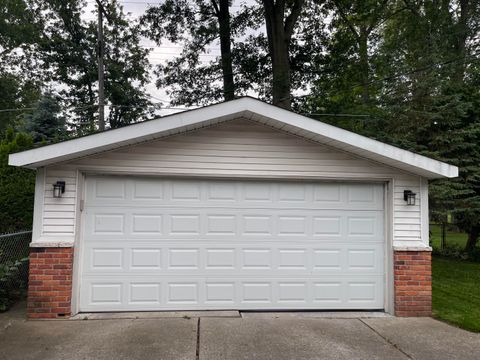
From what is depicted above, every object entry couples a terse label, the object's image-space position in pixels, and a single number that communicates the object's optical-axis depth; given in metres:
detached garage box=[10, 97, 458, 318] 5.00
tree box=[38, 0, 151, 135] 19.14
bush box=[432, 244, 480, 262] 10.54
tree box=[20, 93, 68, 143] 12.95
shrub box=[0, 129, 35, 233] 6.61
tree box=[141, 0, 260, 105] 13.95
